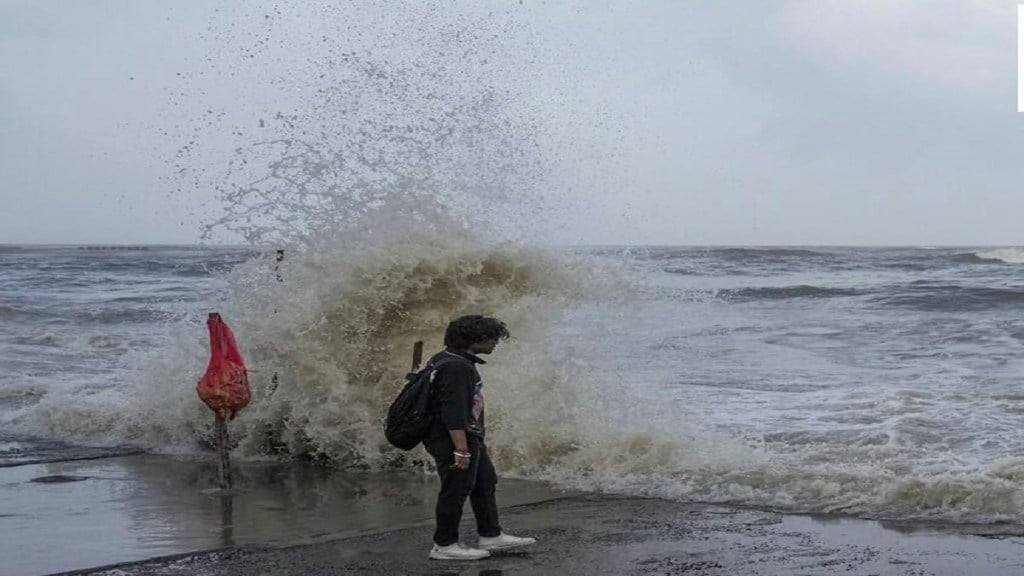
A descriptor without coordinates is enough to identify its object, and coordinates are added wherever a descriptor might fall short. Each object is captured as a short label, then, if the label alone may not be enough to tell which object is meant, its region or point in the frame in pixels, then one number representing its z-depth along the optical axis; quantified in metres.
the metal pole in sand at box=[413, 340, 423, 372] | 7.86
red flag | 8.51
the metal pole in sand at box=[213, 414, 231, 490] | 8.54
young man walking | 6.09
